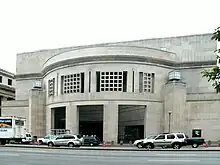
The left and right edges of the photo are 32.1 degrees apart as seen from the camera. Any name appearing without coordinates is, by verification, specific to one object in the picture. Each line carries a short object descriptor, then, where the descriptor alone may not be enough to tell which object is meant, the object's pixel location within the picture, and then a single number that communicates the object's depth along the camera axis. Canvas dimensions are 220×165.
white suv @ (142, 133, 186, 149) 33.75
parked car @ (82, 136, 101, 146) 40.94
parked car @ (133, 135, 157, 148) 35.25
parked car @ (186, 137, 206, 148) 36.75
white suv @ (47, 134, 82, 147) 37.84
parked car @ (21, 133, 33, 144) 45.43
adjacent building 78.48
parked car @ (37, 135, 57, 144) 40.00
